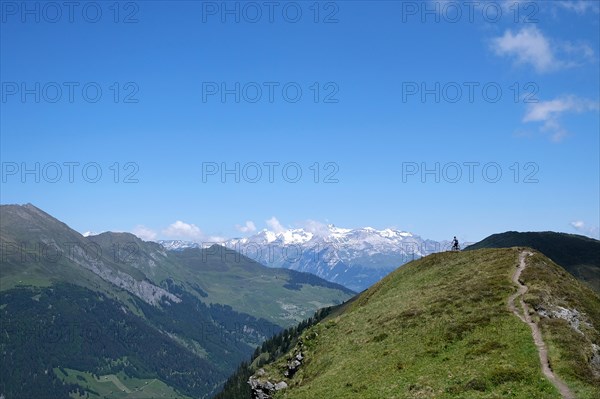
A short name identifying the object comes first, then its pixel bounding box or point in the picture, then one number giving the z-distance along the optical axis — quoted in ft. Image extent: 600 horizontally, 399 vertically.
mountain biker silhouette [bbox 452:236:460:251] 314.10
